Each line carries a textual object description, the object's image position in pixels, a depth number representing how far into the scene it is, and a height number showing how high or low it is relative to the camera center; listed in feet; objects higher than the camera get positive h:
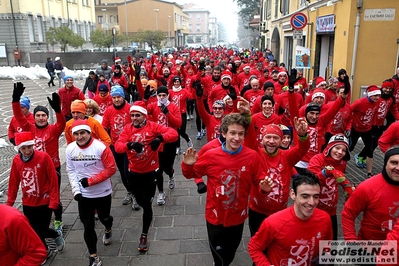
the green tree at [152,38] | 156.56 +2.79
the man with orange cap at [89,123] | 18.70 -4.13
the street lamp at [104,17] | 228.08 +17.41
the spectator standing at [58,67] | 80.55 -4.84
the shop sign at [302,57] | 43.62 -1.69
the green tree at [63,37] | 118.32 +2.67
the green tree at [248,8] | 190.87 +18.91
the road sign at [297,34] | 39.88 +1.01
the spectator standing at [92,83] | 36.96 -3.89
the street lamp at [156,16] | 229.04 +17.78
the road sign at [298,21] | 39.11 +2.38
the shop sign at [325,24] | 45.84 +2.56
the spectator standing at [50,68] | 80.87 -5.09
